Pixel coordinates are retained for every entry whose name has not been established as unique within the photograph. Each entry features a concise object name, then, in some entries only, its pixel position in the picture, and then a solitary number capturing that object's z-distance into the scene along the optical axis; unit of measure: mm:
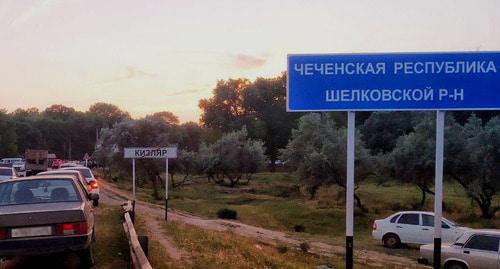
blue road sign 8125
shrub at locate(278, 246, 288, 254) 19091
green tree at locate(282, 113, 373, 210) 40219
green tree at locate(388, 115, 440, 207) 36250
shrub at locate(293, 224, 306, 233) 32081
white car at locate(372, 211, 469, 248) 24297
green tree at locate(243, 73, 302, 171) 92062
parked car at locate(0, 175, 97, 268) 9156
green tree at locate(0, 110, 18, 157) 94494
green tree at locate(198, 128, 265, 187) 59375
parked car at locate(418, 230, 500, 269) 16969
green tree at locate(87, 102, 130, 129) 137250
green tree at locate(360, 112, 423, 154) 72312
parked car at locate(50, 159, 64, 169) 66288
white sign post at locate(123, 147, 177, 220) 20188
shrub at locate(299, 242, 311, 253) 20653
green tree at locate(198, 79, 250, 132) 99250
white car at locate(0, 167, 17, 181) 26073
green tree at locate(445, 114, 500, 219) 34250
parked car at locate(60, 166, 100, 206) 26600
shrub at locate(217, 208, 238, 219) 34219
